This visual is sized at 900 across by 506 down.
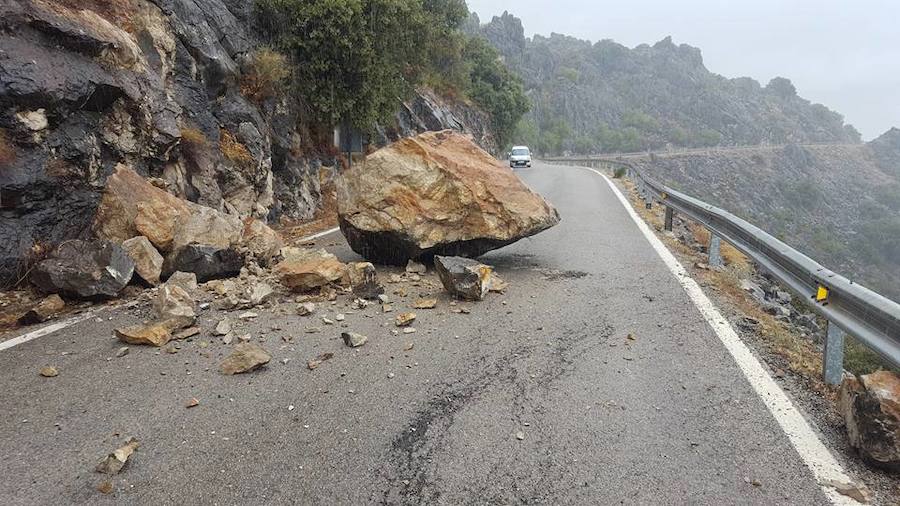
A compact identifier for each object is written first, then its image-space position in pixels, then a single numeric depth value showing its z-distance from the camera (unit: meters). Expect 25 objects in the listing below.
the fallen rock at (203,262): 6.57
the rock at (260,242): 7.36
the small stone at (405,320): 5.11
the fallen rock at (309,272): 6.06
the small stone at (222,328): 4.82
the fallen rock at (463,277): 5.86
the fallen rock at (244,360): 4.08
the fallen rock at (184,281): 6.13
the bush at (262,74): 12.83
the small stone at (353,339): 4.57
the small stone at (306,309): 5.42
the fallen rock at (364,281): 5.96
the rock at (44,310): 5.19
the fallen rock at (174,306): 4.97
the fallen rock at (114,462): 2.85
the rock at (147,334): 4.59
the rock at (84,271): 5.63
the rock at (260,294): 5.66
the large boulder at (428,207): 7.16
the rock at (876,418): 2.75
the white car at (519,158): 39.88
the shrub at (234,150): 10.91
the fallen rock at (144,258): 6.23
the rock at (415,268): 7.08
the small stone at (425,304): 5.66
